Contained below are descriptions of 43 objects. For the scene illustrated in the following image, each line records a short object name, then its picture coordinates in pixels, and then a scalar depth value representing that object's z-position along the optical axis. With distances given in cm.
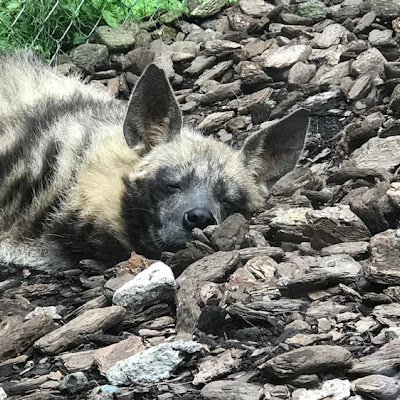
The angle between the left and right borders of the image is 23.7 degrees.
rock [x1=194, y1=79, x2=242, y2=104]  526
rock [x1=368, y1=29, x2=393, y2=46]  513
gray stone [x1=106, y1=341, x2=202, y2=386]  252
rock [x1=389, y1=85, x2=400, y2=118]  440
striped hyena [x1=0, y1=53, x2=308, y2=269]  386
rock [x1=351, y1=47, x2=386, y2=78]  483
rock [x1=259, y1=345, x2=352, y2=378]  234
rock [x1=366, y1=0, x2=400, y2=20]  540
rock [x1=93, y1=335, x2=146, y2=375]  266
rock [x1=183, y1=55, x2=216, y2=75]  555
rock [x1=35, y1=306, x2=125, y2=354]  288
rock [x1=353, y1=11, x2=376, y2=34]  536
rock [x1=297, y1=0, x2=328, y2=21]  571
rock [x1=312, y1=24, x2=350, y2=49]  539
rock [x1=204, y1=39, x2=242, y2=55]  556
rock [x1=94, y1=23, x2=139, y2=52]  582
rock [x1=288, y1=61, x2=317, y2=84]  516
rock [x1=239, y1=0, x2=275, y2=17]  589
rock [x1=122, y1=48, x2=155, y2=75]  561
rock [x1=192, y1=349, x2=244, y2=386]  247
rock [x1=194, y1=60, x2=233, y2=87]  544
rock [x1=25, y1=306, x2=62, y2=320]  321
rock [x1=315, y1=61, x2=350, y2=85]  501
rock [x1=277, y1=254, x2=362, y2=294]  290
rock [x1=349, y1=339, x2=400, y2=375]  232
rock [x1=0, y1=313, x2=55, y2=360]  290
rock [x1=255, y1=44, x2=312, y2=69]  528
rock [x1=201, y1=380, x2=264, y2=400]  233
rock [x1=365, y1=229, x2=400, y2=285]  282
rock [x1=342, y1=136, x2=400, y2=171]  394
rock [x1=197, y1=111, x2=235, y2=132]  503
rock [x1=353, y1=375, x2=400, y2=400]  224
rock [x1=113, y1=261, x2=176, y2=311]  304
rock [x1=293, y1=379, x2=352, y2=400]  228
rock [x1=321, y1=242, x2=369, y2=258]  313
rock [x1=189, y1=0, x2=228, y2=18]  602
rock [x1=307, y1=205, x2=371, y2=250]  332
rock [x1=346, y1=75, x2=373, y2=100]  473
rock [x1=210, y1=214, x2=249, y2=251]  346
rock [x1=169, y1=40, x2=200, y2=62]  566
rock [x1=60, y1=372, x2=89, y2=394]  255
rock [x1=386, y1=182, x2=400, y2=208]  339
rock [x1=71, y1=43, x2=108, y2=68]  576
